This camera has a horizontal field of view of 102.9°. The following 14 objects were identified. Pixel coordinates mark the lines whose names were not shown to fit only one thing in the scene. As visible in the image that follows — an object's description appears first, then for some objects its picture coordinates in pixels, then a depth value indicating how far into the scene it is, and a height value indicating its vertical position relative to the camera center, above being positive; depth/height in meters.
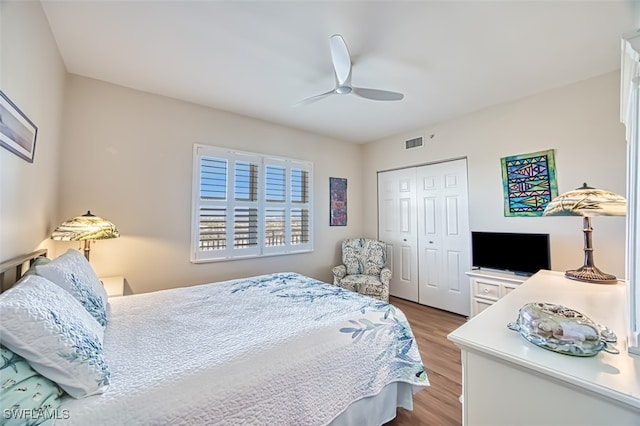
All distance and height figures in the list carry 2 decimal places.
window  3.09 +0.12
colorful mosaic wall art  2.73 +0.38
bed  0.90 -0.65
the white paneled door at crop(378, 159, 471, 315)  3.45 -0.24
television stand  2.60 -0.73
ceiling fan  1.85 +1.13
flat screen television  2.62 -0.38
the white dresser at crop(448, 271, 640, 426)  0.71 -0.51
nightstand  2.10 -0.65
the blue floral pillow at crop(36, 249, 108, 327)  1.29 -0.38
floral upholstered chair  3.58 -0.84
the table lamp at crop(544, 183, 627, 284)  1.68 +0.06
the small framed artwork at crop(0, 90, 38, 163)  1.30 +0.47
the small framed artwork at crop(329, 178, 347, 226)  4.29 +0.23
